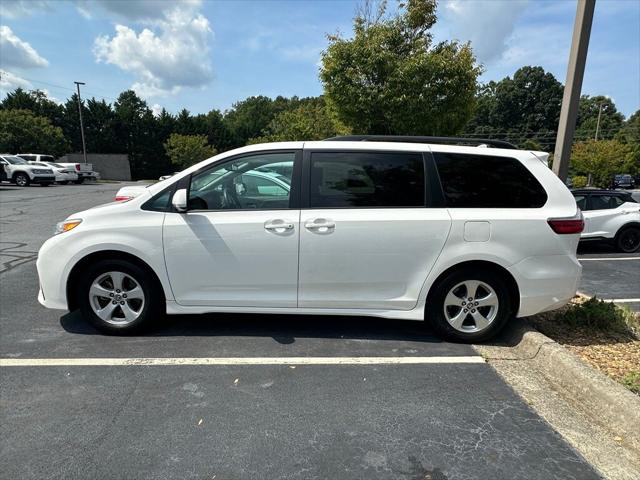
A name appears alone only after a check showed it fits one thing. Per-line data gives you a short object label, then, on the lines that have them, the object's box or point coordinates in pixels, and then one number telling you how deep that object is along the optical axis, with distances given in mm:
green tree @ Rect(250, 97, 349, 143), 22109
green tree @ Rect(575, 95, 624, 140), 76194
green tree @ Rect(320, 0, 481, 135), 11047
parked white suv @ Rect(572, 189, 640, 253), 9250
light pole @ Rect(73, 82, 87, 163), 41097
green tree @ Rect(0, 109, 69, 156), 37438
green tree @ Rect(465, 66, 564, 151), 82062
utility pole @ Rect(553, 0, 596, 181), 4917
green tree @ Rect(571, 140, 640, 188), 33844
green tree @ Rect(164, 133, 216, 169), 49125
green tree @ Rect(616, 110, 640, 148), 63000
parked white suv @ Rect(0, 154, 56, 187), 24906
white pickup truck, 28969
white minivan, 3865
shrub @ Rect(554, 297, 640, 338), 4246
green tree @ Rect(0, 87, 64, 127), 49906
